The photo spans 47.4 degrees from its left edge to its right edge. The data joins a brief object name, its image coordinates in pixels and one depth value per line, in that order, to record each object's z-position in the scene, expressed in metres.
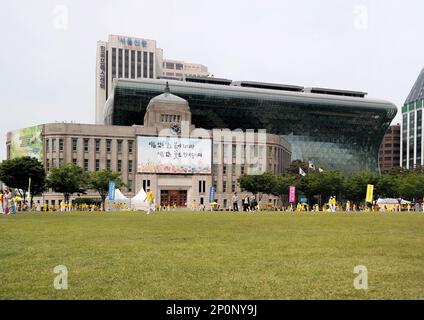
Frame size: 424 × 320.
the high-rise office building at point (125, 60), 187.75
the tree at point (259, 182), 99.94
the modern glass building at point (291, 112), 134.62
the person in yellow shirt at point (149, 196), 49.44
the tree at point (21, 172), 82.25
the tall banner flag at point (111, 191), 69.75
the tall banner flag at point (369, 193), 64.06
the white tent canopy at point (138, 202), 75.62
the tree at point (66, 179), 83.12
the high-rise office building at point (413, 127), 186.62
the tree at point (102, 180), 85.56
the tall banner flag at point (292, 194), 77.29
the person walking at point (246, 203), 60.20
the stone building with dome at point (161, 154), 107.62
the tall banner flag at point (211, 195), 87.14
